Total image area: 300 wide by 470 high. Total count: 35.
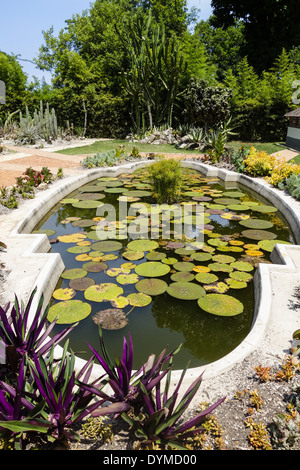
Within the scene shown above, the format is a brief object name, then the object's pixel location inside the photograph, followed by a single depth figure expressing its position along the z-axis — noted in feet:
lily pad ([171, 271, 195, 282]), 12.82
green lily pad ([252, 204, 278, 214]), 21.24
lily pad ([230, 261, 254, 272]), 13.70
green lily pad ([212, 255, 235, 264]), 14.28
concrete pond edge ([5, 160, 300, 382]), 8.46
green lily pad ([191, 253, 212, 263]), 14.47
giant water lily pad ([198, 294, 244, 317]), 10.96
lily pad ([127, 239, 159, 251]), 15.66
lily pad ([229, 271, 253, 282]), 12.94
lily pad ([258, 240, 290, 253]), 15.69
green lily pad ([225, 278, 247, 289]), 12.42
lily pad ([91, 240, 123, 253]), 15.65
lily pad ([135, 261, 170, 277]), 13.23
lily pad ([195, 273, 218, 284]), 12.69
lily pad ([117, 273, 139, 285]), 12.72
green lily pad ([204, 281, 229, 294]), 12.18
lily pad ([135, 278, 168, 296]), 12.09
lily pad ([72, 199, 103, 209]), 21.99
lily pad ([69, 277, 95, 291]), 12.45
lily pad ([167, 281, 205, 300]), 11.76
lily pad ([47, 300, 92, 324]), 10.61
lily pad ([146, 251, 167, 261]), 14.58
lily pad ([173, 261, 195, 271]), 13.62
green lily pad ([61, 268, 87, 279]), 13.25
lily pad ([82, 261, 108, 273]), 13.66
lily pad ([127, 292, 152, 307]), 11.35
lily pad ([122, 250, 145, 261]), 14.78
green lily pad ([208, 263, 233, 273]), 13.57
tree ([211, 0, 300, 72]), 73.72
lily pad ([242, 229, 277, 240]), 17.04
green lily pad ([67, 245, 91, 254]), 15.55
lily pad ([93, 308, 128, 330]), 10.41
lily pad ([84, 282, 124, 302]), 11.64
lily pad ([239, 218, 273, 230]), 18.60
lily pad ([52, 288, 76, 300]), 11.77
